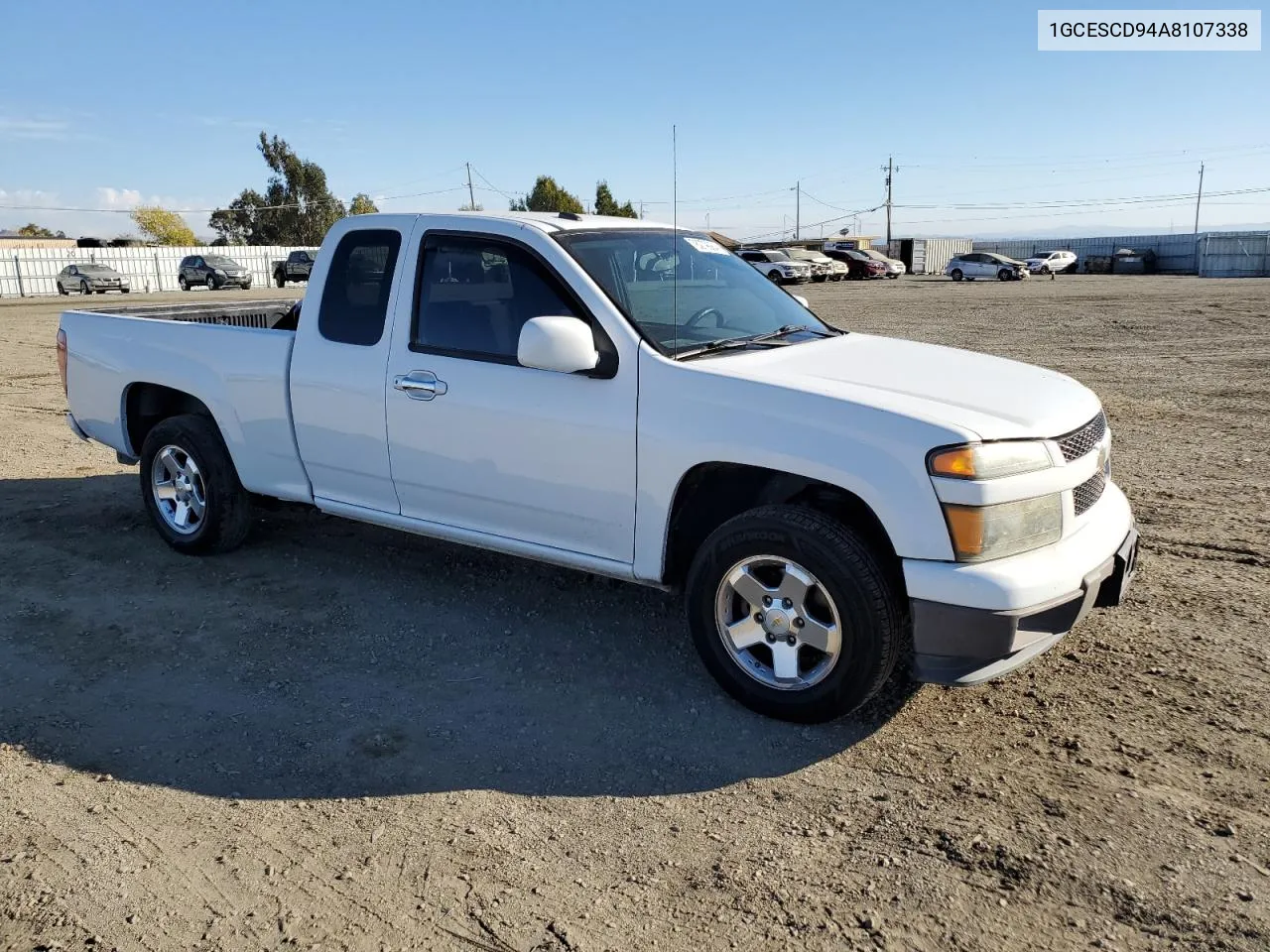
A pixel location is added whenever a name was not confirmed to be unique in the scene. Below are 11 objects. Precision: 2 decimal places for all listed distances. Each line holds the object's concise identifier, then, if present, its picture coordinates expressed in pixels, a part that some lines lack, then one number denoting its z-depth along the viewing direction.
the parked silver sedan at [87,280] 41.72
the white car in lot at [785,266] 40.06
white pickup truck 3.53
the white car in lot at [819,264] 43.69
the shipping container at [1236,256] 45.19
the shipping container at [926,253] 61.38
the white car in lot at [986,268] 45.44
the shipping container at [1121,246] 55.88
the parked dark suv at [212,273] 44.25
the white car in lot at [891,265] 48.87
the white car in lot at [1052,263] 52.41
